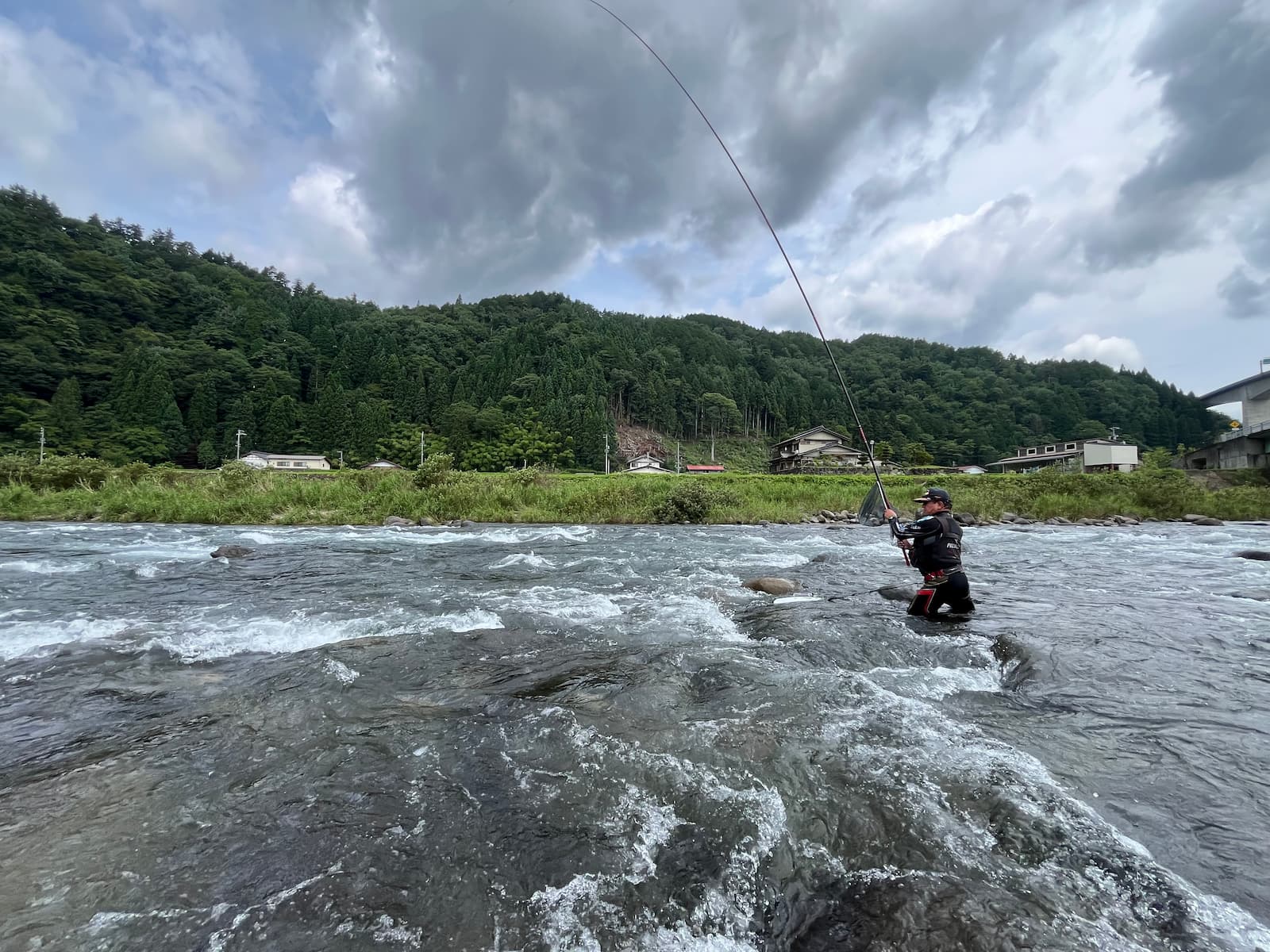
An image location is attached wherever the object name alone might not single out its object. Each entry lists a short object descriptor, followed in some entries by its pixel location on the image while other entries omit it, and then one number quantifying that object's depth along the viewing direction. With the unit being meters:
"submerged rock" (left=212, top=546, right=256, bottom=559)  10.96
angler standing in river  6.63
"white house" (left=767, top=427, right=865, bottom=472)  69.62
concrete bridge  35.34
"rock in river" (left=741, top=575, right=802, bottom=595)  8.23
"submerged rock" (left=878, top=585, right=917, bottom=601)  7.78
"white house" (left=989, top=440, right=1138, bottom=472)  58.31
